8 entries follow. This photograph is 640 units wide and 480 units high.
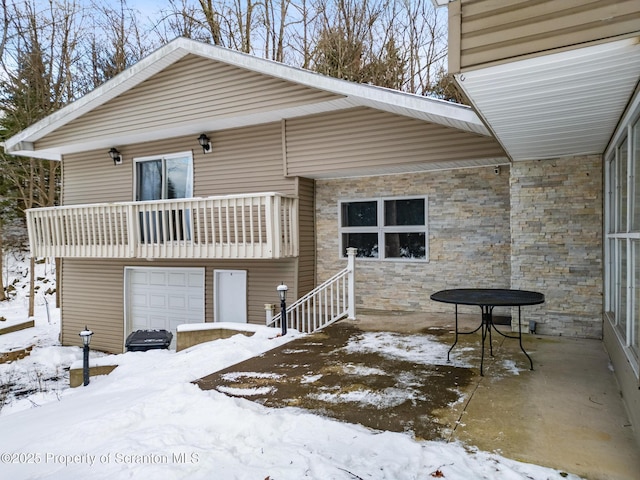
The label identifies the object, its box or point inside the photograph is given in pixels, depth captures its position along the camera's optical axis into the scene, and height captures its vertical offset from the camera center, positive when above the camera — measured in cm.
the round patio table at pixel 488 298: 380 -66
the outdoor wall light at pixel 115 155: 975 +185
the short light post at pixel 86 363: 605 -191
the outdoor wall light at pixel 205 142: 862 +190
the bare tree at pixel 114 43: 1439 +677
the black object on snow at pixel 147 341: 706 -185
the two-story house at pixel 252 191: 695 +82
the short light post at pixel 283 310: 630 -120
